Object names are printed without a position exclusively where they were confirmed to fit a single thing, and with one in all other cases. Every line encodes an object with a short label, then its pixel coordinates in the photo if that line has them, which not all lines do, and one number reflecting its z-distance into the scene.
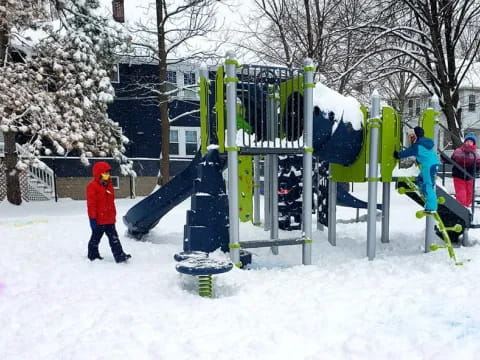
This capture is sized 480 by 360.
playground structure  5.84
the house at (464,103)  31.23
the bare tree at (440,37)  12.95
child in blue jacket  6.38
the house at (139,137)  19.02
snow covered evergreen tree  13.41
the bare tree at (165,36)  17.52
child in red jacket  6.22
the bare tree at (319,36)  14.74
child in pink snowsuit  8.12
